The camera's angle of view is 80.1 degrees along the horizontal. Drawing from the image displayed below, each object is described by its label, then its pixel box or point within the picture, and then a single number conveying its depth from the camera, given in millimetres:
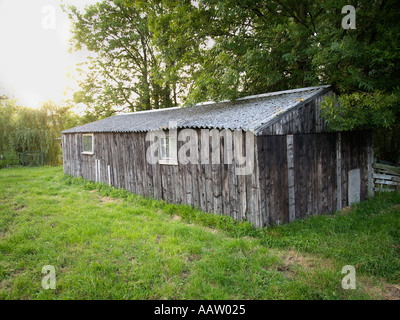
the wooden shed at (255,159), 6238
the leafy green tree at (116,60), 20703
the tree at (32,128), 21953
